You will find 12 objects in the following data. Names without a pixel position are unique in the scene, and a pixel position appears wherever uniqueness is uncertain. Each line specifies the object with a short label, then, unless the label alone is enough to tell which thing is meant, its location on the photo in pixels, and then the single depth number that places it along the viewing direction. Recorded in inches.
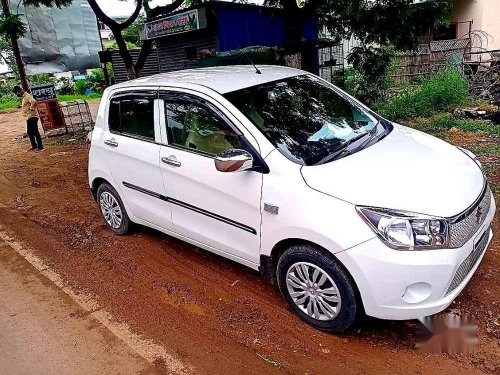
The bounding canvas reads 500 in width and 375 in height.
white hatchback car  103.1
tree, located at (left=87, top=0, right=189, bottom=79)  394.6
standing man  388.8
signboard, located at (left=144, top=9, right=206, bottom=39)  378.3
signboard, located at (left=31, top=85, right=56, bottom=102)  459.5
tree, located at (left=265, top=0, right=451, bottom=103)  229.6
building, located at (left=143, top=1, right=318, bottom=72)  375.2
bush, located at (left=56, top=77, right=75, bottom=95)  979.9
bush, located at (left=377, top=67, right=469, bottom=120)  373.4
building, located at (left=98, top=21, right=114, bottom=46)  1589.2
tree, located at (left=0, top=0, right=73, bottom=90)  360.9
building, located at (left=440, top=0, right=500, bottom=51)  619.0
